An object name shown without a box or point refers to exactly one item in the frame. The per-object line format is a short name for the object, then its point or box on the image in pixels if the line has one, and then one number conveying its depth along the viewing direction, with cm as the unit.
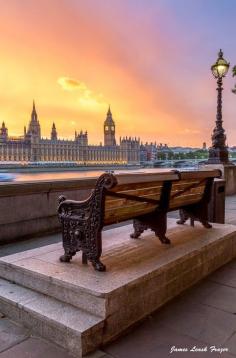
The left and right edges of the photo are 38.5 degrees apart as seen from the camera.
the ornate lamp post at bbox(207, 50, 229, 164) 1468
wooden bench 360
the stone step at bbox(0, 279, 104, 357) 283
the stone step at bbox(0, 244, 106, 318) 307
